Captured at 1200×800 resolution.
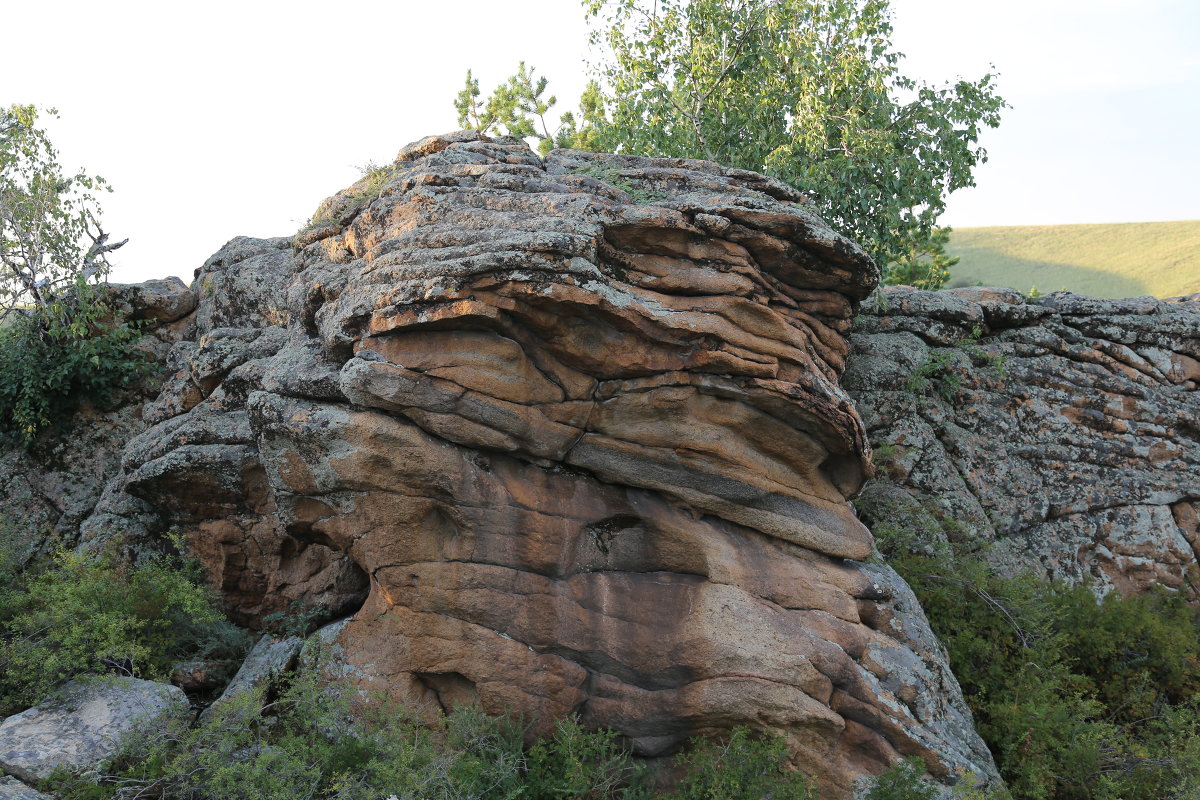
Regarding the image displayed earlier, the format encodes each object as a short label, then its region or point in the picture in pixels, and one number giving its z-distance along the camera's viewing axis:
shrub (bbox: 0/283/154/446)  13.55
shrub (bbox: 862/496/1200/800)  9.68
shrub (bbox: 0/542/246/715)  9.13
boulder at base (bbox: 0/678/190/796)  8.18
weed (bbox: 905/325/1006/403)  14.02
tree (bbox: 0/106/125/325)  14.09
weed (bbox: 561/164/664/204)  10.35
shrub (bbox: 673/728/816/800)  8.27
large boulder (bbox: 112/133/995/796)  8.91
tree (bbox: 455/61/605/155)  28.55
